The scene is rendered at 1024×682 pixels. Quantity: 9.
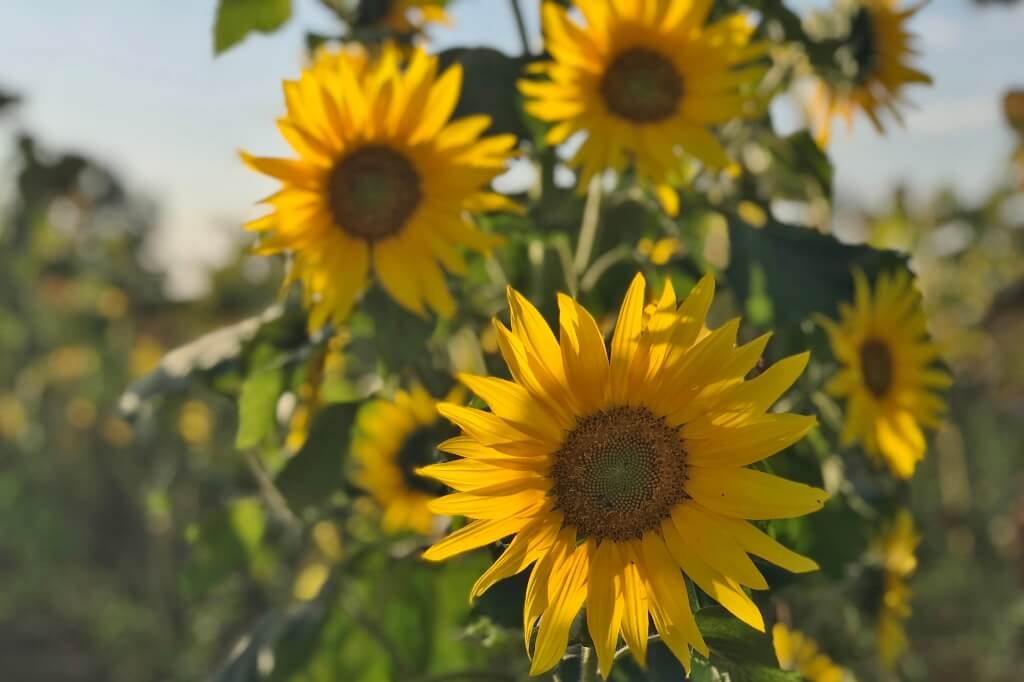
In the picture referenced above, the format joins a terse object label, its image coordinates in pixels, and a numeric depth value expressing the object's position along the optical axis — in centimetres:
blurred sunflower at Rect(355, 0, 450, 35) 116
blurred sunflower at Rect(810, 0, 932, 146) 111
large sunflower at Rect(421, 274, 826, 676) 64
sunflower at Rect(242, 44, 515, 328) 92
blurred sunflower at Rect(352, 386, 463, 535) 124
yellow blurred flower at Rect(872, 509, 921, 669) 122
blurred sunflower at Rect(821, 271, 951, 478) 99
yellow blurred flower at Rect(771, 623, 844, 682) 114
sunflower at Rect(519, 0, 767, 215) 93
